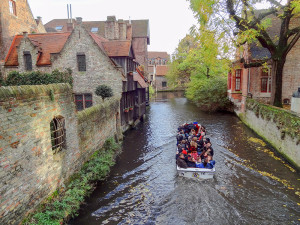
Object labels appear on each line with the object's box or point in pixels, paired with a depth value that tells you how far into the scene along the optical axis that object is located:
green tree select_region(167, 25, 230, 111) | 13.64
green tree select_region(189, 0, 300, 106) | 12.46
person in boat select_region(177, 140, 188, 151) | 11.18
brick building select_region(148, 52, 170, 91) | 59.50
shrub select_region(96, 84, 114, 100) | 16.23
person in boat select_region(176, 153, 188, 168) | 9.73
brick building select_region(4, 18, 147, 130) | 16.38
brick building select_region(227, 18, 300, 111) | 19.28
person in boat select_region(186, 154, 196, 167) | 9.84
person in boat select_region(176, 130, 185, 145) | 13.12
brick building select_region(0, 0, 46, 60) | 19.50
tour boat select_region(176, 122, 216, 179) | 9.49
